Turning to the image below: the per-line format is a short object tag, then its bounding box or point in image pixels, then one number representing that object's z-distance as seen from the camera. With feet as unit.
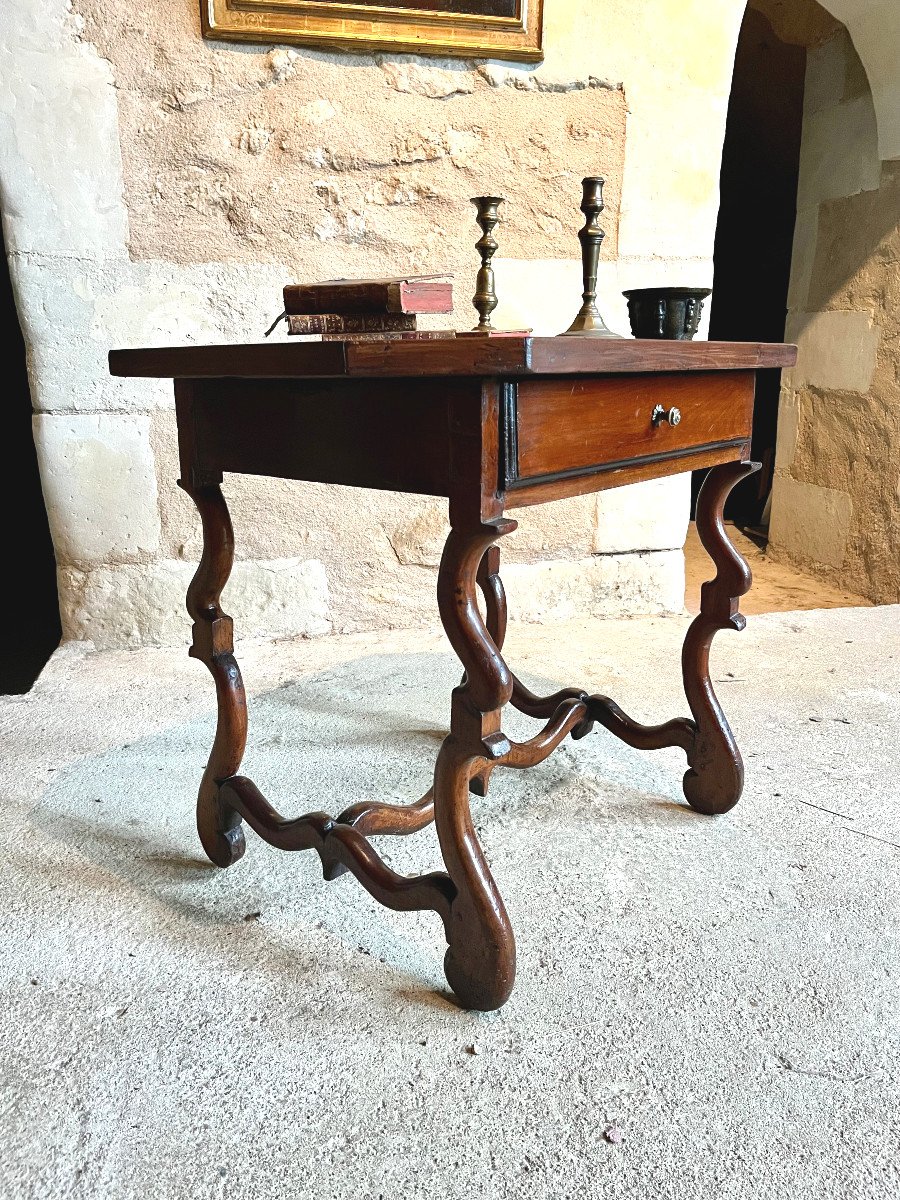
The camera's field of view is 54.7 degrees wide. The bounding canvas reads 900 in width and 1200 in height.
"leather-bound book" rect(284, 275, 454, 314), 3.41
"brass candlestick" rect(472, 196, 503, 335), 4.17
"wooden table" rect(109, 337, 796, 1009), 3.02
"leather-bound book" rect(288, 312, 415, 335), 3.51
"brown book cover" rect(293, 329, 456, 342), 3.40
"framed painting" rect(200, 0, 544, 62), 7.10
